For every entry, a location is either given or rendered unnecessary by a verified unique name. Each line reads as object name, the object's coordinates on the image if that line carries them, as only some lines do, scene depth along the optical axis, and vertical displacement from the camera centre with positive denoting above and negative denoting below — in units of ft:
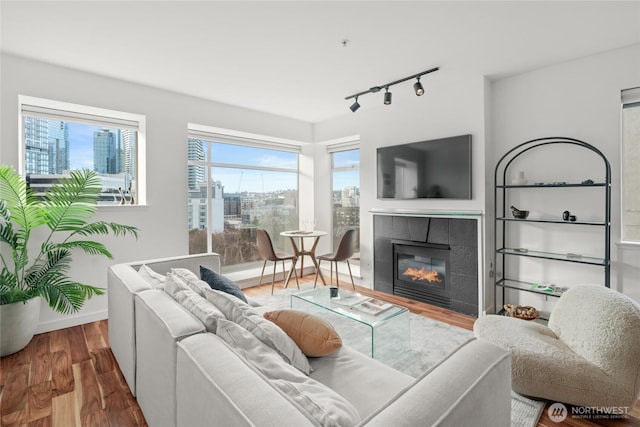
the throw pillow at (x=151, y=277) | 6.80 -1.52
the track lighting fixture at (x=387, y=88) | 10.37 +4.49
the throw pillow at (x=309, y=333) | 5.10 -1.99
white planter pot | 8.23 -3.01
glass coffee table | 7.73 -2.64
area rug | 6.23 -3.80
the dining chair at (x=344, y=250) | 14.24 -1.77
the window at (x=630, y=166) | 9.12 +1.24
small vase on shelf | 10.43 +0.98
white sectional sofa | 2.75 -1.77
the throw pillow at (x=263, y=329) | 4.44 -1.67
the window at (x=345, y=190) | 16.97 +1.12
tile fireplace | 11.38 -1.98
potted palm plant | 8.43 -1.04
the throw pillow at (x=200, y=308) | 4.49 -1.49
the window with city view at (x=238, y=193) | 14.74 +0.92
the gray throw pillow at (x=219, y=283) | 6.86 -1.58
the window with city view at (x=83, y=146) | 10.65 +2.43
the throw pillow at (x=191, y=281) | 5.87 -1.37
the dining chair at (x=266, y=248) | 14.06 -1.67
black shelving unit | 8.80 -0.36
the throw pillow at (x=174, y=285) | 5.87 -1.40
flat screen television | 11.62 +1.63
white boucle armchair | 5.73 -2.85
